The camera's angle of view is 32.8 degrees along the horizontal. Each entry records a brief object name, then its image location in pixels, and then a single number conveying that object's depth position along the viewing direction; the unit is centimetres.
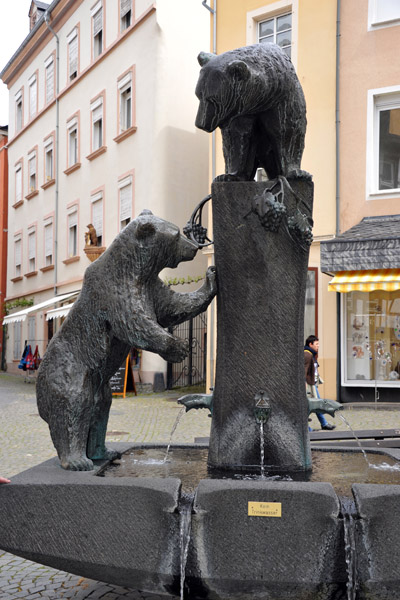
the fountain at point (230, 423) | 264
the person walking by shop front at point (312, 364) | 948
